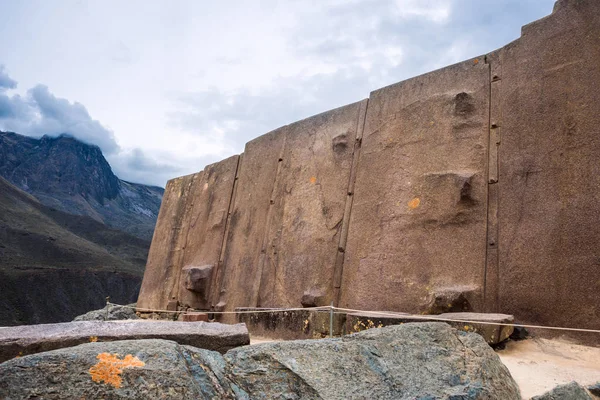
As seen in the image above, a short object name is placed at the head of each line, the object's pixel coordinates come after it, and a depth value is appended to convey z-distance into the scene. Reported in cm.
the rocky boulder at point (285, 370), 131
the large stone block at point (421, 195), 378
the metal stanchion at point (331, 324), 360
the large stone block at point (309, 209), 494
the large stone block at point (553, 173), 306
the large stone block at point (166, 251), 781
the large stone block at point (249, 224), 591
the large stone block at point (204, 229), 671
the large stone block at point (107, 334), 236
